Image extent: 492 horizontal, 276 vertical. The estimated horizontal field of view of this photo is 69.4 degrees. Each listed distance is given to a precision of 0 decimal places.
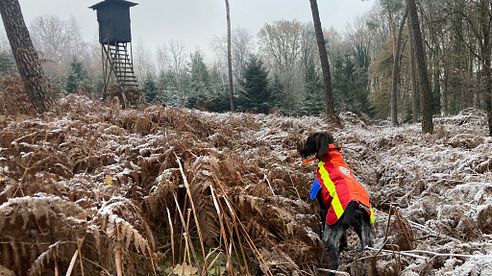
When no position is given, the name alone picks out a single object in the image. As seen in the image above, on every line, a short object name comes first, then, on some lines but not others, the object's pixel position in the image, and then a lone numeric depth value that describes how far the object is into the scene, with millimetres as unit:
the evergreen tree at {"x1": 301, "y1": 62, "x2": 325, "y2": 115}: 26406
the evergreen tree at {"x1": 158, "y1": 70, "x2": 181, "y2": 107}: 27484
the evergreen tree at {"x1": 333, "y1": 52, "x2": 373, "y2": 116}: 31047
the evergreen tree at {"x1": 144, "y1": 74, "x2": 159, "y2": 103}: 26438
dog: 3074
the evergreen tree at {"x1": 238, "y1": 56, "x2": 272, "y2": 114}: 26688
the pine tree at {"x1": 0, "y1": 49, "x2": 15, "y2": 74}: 20441
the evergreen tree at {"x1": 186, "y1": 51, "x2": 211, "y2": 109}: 27294
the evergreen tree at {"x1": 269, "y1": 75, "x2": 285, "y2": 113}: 27797
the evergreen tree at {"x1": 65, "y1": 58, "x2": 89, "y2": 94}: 26453
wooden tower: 16547
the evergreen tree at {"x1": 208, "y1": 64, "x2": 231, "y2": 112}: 27414
